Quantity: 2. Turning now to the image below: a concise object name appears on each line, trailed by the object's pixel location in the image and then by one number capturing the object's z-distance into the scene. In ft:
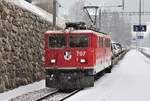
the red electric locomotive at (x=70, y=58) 66.13
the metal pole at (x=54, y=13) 87.40
